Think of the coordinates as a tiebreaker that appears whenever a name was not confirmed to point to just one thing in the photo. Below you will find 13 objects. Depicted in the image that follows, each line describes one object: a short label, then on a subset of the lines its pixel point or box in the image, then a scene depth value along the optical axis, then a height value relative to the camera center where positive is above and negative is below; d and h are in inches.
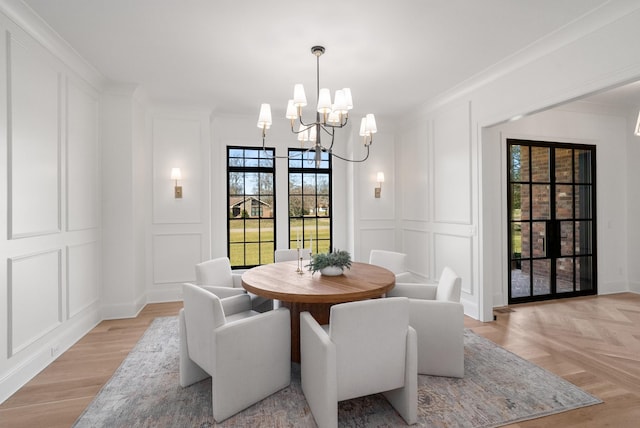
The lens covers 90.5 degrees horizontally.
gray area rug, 77.6 -51.0
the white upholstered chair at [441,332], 94.9 -36.5
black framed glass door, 170.9 -5.2
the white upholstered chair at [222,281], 110.7 -26.2
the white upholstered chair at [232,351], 76.1 -35.6
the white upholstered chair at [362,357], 69.5 -33.4
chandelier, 98.5 +33.2
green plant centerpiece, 110.2 -17.8
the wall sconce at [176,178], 175.2 +19.4
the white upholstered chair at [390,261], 140.1 -22.6
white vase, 111.0 -20.7
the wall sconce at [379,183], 207.6 +18.9
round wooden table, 89.2 -22.8
